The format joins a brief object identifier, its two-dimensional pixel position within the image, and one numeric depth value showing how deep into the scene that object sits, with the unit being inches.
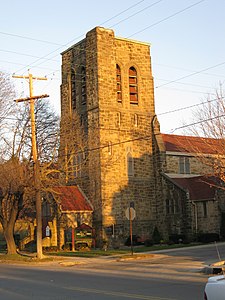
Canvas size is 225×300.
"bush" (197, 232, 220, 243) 1514.5
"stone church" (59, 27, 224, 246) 1631.4
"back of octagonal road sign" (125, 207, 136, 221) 1194.1
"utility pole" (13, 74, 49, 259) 1188.5
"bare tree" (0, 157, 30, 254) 1296.8
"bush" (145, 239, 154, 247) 1489.9
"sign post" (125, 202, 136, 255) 1193.2
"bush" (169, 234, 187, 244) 1558.8
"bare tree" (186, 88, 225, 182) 919.8
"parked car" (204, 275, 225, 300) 269.8
